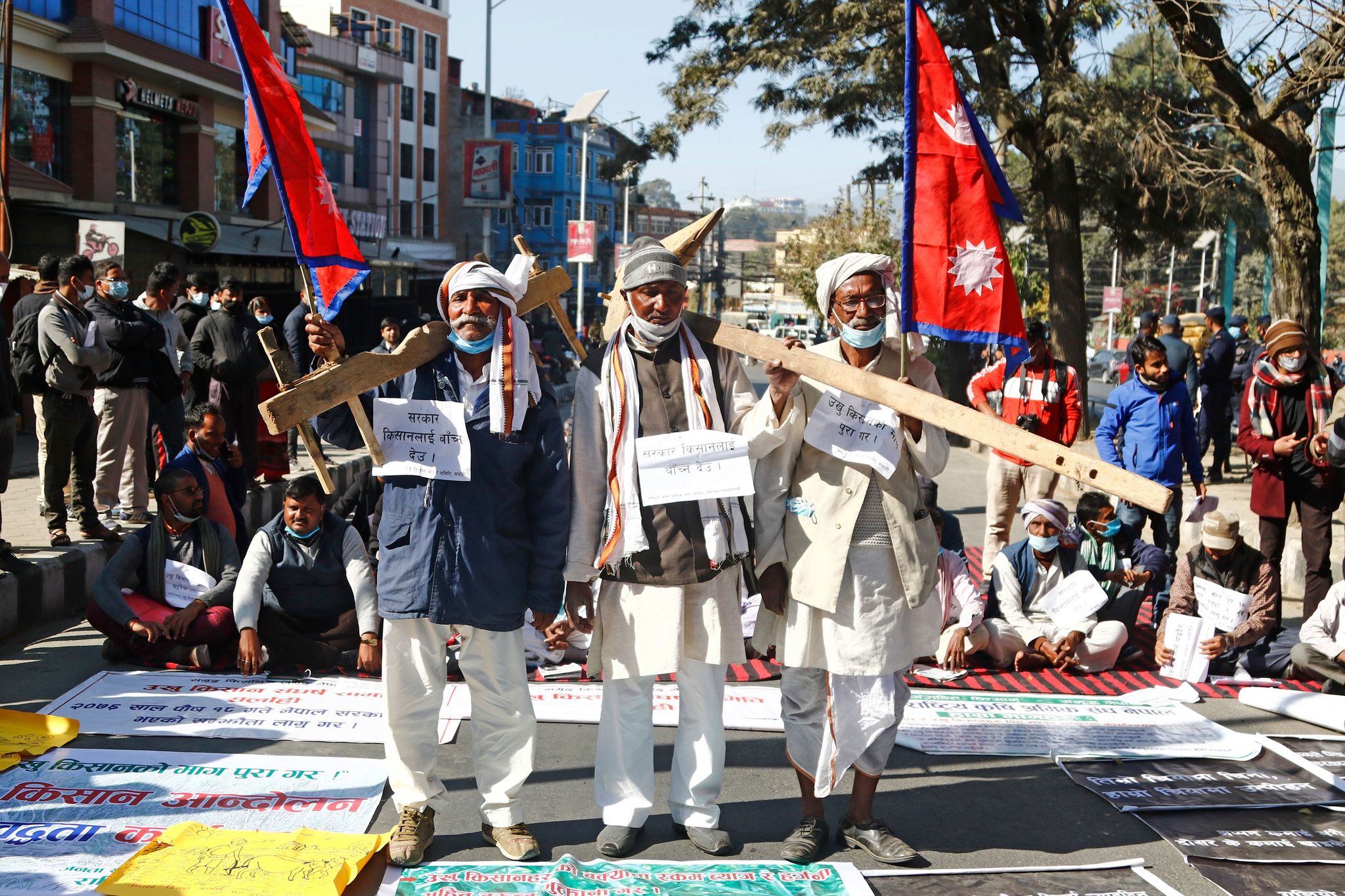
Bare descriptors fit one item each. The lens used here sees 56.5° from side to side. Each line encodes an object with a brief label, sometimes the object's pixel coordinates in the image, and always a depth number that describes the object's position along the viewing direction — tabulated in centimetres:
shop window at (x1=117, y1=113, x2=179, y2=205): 2428
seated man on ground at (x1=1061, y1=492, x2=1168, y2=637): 750
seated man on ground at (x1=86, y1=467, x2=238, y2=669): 637
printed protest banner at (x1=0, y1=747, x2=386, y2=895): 399
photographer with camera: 909
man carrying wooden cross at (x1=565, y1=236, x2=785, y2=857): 422
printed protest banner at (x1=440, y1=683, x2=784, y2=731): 579
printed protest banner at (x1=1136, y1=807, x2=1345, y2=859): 437
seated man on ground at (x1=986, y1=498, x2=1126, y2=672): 694
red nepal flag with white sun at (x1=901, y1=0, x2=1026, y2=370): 446
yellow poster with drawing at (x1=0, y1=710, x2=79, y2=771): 495
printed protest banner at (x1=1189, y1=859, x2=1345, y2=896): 408
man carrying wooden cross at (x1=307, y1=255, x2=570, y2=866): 413
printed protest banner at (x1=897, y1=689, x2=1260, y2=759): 549
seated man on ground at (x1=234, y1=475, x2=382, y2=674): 631
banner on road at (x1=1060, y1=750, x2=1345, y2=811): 486
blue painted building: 6688
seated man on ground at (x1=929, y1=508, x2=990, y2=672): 672
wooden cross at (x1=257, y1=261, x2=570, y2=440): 383
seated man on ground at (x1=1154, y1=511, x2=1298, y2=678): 680
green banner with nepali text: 392
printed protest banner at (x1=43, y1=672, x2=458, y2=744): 539
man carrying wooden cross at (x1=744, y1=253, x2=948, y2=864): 425
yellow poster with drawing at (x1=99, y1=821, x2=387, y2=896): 372
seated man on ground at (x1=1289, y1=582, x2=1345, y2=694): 655
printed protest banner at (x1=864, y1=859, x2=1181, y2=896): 406
